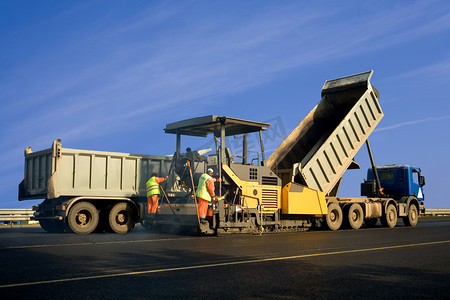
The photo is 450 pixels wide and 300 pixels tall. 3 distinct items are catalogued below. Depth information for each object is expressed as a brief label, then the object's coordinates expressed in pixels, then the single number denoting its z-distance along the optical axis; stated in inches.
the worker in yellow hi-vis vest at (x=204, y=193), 447.5
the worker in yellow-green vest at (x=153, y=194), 504.7
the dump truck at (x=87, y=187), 502.3
